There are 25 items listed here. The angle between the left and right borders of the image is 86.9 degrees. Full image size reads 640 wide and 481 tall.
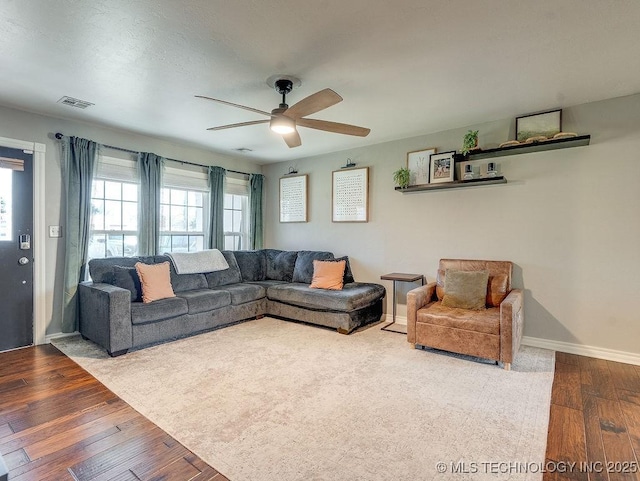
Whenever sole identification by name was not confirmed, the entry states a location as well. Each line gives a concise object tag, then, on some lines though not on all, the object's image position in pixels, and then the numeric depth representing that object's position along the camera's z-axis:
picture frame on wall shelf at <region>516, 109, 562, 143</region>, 3.47
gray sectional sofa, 3.45
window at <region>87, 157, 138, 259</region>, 4.23
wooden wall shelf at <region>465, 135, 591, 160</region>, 3.31
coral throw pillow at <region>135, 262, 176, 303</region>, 3.80
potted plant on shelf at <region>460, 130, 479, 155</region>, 3.83
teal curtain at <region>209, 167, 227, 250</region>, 5.36
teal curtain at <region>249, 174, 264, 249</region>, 6.05
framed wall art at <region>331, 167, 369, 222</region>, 4.97
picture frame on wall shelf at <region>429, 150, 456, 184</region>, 4.12
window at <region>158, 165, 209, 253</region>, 4.94
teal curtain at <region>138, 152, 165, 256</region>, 4.54
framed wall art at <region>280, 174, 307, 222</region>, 5.70
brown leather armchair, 3.02
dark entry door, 3.51
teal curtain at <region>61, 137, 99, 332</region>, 3.88
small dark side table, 4.12
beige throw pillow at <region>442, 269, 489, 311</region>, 3.55
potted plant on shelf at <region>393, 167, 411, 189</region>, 4.41
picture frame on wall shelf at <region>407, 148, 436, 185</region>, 4.36
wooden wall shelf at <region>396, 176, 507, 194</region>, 3.83
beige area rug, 1.83
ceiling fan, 2.53
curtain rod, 3.83
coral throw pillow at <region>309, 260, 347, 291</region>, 4.62
